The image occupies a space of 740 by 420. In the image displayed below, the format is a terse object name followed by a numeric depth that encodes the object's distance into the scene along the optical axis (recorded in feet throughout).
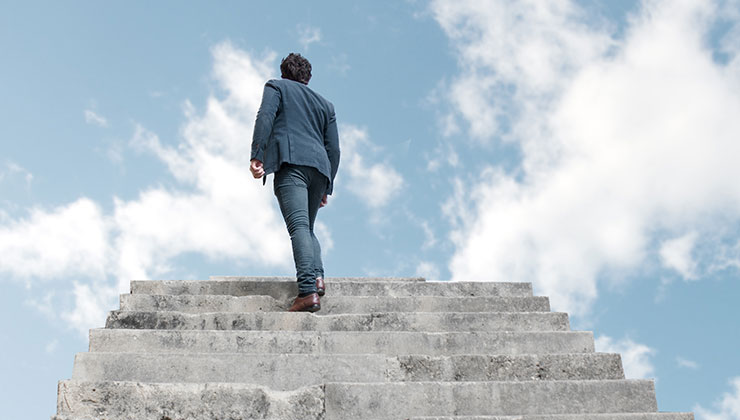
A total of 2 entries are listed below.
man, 16.90
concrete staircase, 12.53
